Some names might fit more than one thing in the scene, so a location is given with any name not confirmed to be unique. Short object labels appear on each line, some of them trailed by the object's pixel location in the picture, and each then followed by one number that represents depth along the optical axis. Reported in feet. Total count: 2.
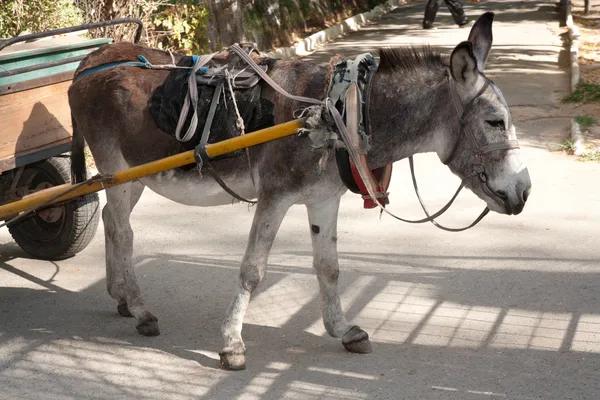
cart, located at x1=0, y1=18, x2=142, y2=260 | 19.19
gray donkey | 14.88
